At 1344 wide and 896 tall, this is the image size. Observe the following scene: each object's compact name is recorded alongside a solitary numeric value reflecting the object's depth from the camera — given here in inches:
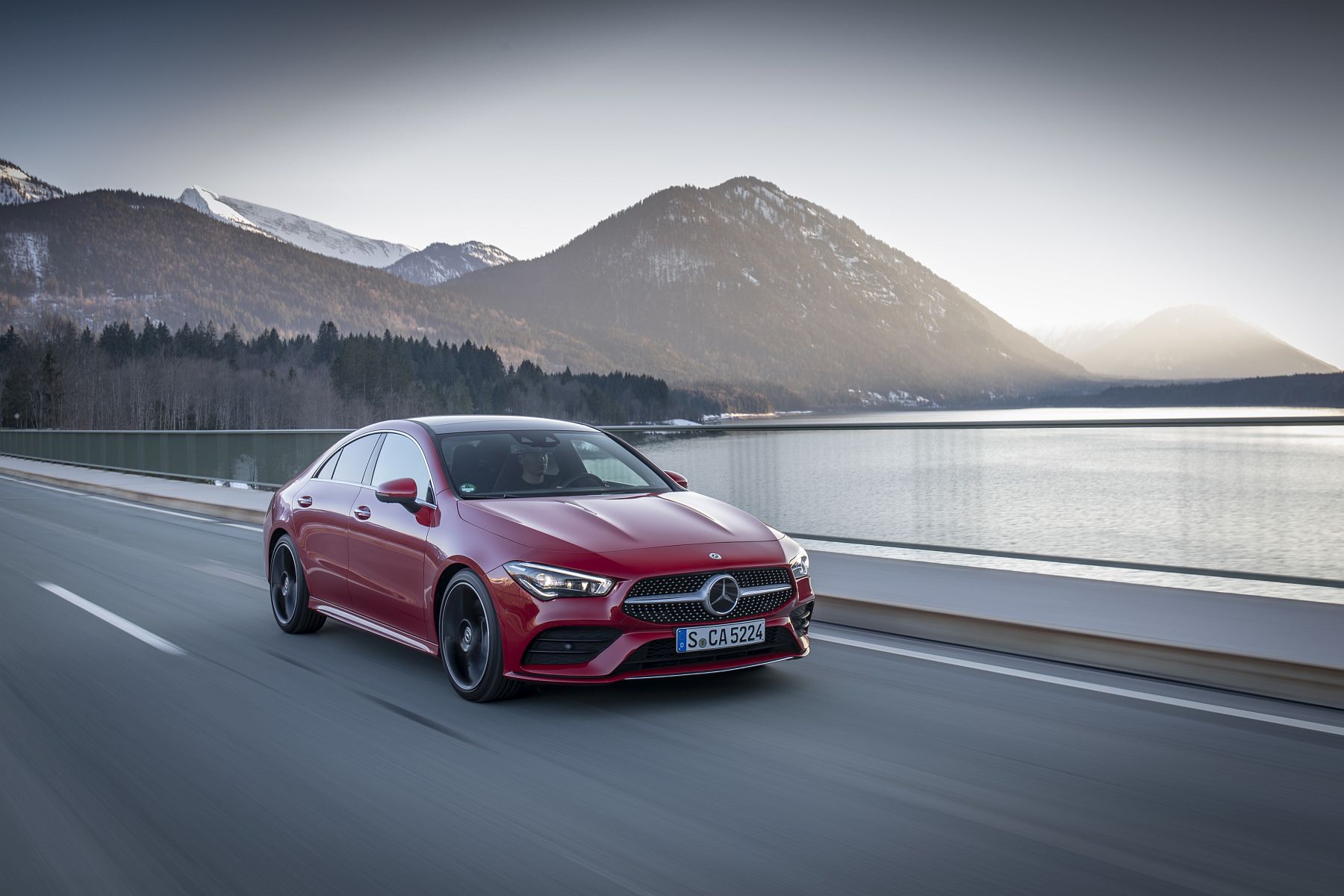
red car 224.1
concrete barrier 234.1
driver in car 275.1
